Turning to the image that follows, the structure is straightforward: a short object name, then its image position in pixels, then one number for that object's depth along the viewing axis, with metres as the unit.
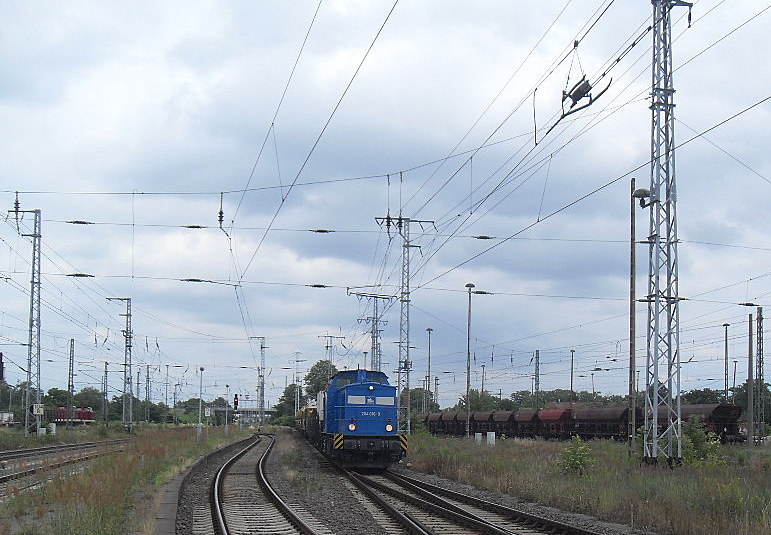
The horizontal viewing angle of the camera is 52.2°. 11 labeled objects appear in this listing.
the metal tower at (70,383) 68.25
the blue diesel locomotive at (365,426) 28.75
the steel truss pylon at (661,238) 21.12
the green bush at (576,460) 22.33
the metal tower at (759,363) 45.25
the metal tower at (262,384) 91.61
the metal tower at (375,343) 50.50
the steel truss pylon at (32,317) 44.19
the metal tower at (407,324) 38.53
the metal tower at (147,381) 86.75
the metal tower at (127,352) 62.91
